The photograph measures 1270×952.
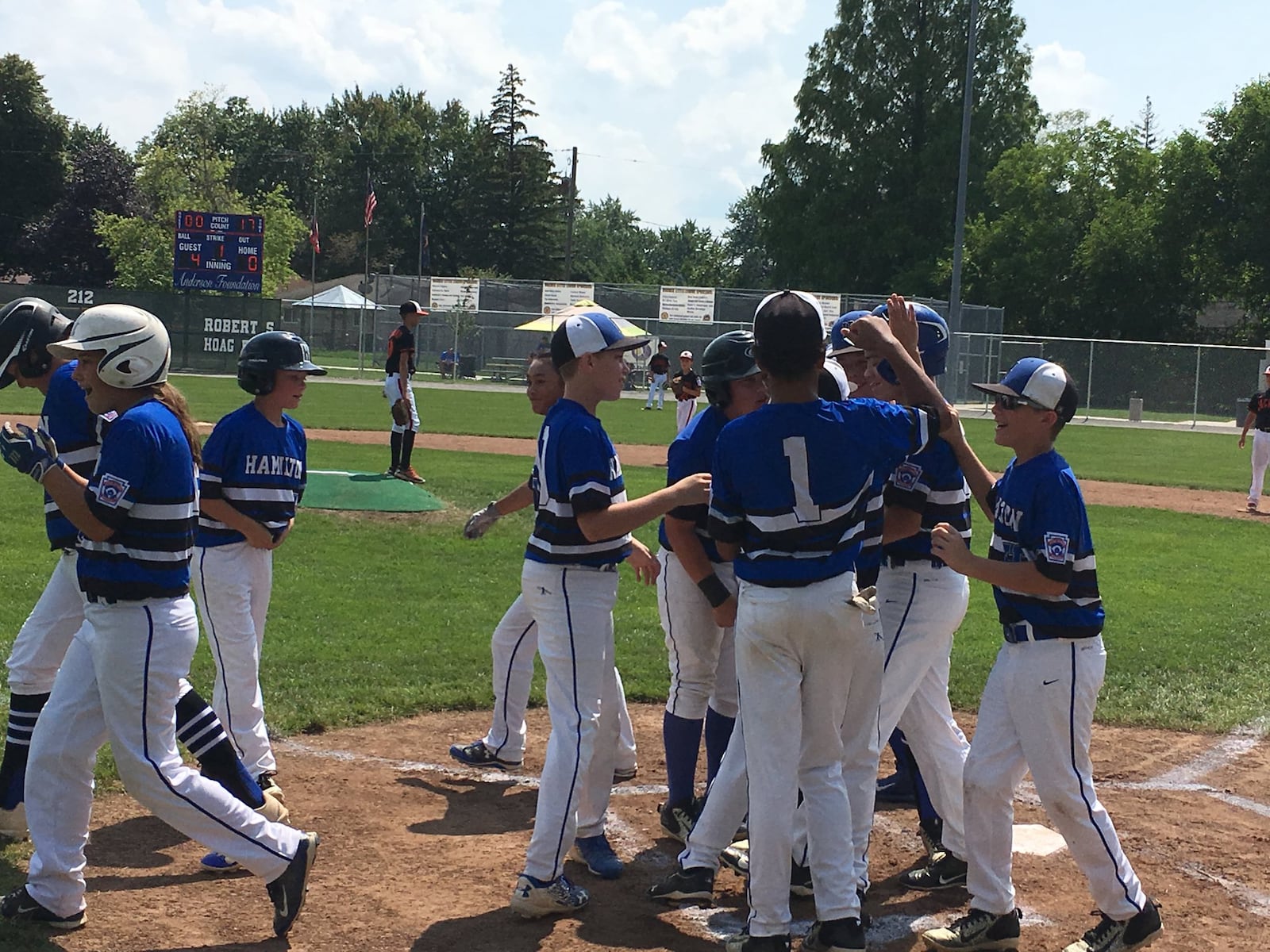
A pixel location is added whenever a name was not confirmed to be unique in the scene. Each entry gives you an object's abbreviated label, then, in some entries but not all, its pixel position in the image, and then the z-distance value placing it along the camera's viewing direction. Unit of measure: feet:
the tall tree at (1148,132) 276.21
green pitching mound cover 46.06
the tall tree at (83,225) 219.41
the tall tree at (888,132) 205.57
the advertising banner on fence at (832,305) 159.22
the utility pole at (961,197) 102.58
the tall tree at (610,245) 293.64
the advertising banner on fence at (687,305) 164.04
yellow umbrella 129.18
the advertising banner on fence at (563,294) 167.43
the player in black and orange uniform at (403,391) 51.72
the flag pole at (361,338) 148.77
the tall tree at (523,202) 289.94
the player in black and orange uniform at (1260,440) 60.49
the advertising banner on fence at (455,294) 169.07
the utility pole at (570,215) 228.02
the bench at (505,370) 164.25
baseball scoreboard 142.00
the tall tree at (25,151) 236.02
